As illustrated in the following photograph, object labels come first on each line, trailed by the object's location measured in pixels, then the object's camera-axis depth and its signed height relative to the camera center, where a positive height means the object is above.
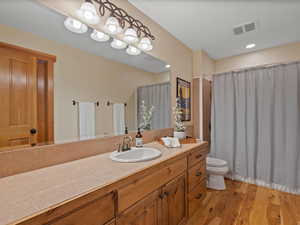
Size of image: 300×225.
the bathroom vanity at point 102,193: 0.63 -0.39
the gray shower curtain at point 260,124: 2.17 -0.20
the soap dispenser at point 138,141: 1.62 -0.30
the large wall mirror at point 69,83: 0.95 +0.26
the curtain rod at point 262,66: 2.20 +0.69
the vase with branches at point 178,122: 2.02 -0.14
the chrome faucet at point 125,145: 1.44 -0.31
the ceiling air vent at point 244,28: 2.08 +1.17
